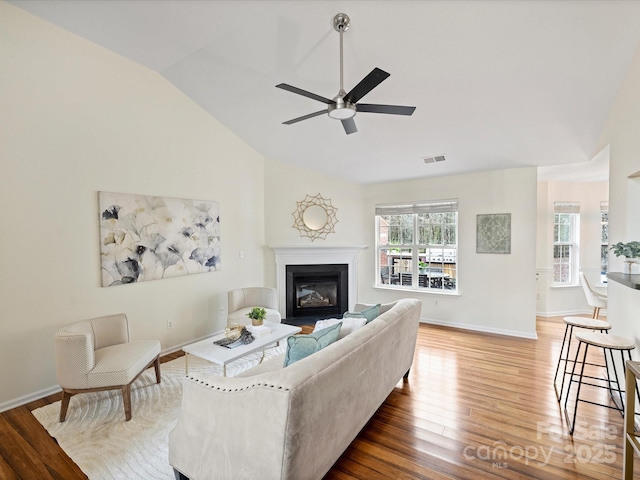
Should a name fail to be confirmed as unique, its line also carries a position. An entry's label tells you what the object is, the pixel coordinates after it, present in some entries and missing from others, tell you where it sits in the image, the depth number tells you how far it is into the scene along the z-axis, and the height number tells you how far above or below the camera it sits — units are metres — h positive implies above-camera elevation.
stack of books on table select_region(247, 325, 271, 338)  3.16 -1.04
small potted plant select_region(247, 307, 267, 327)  3.26 -0.91
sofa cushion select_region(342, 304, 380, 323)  2.51 -0.69
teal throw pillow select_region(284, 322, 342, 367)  1.83 -0.71
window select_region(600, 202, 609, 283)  5.49 -0.04
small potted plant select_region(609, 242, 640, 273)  2.12 -0.13
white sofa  1.32 -0.91
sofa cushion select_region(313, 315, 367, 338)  2.32 -0.72
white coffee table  2.67 -1.10
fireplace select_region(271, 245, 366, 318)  5.17 -0.48
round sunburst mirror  5.30 +0.30
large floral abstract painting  3.25 -0.04
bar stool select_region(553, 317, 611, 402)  2.65 -0.83
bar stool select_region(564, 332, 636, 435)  2.17 -0.82
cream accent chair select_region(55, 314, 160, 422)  2.33 -1.07
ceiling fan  1.99 +0.97
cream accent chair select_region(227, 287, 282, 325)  4.04 -0.98
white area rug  1.93 -1.50
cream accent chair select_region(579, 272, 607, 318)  3.91 -0.86
